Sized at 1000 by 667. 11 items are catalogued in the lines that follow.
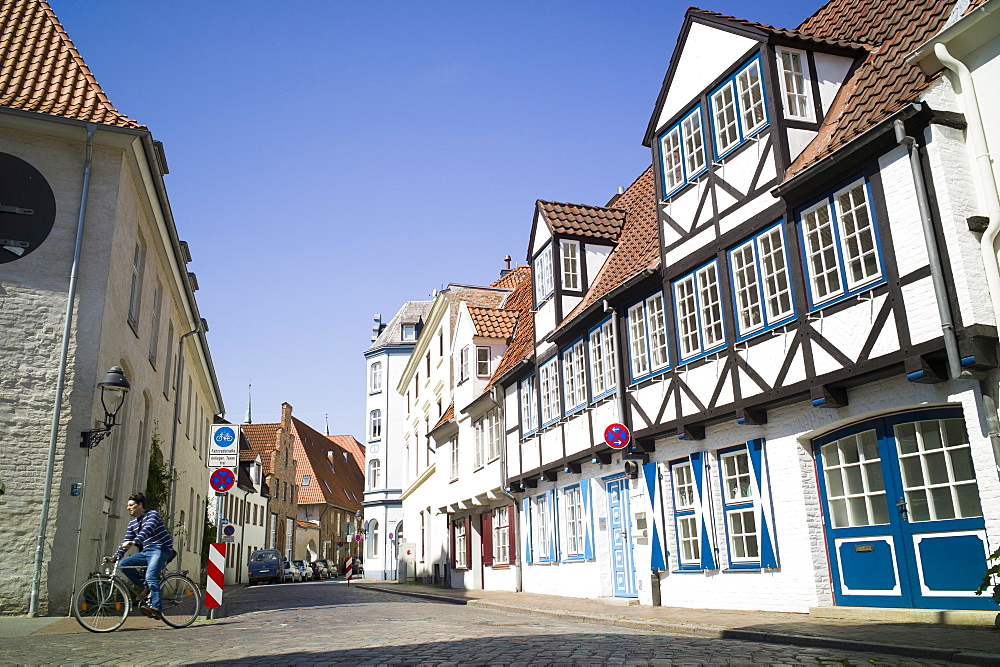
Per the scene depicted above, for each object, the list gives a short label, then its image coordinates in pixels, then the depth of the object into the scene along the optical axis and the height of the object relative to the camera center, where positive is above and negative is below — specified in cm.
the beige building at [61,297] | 1234 +447
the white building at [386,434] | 5291 +859
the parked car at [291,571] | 5031 -1
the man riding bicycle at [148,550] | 1093 +34
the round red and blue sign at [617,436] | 1587 +226
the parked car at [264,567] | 4584 +30
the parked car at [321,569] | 5903 +8
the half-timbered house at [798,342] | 985 +299
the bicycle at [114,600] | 1037 -27
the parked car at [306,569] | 5320 +11
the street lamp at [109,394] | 1229 +272
